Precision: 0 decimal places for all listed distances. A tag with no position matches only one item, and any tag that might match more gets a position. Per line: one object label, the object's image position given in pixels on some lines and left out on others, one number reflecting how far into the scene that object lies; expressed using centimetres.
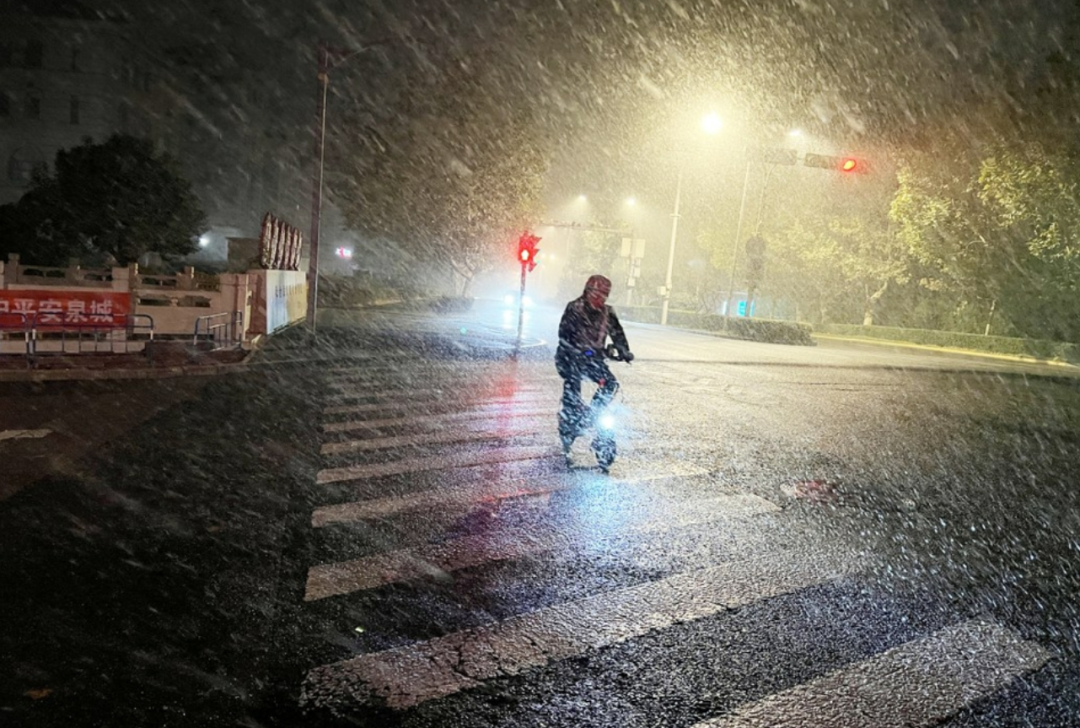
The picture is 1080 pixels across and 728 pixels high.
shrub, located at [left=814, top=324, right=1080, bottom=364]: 3278
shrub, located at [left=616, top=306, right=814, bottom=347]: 3266
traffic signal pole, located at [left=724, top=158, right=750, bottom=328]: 3676
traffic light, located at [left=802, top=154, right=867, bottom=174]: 2273
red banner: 1395
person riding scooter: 712
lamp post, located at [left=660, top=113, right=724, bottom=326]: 2952
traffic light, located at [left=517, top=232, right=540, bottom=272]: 1959
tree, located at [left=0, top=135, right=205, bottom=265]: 3234
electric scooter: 717
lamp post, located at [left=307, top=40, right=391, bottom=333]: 1870
